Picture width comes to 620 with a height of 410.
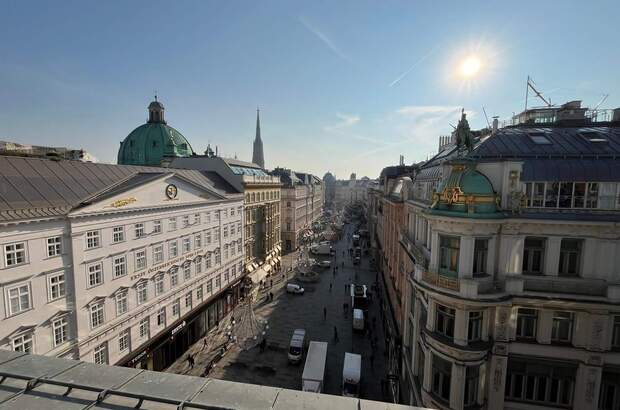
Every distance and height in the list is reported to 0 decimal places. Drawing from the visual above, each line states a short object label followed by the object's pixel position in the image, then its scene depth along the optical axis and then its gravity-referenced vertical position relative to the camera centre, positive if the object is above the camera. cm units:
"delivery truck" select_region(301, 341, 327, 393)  2691 -1671
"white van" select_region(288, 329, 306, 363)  3353 -1802
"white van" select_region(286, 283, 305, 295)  5425 -1844
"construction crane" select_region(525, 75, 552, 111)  2664 +820
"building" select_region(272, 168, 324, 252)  8519 -742
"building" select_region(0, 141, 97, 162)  3361 +400
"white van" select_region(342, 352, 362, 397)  2753 -1737
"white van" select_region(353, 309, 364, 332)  4038 -1782
